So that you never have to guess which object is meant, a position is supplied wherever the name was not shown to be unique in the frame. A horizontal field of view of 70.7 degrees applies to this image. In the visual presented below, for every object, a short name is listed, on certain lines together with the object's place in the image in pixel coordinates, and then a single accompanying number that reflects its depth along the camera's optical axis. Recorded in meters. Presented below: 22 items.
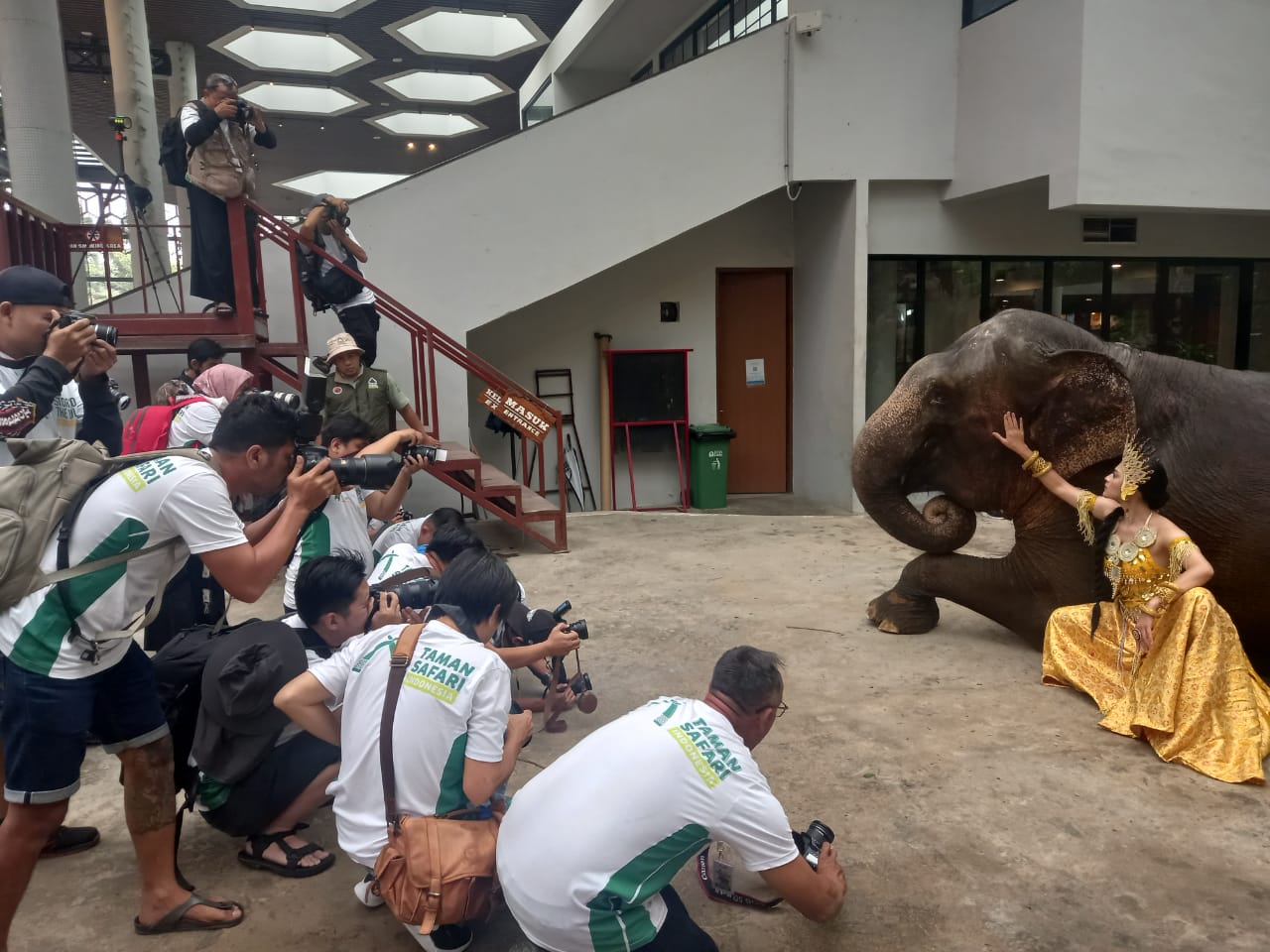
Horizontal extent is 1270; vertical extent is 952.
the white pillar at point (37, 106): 9.33
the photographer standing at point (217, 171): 6.08
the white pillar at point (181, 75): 14.59
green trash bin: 10.40
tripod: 7.38
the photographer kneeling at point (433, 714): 2.36
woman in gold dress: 3.54
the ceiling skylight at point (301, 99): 16.84
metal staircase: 6.38
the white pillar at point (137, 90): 11.41
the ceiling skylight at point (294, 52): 14.87
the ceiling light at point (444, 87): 16.94
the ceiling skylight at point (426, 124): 19.06
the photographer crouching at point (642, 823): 2.02
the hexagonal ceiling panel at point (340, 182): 23.80
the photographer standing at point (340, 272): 6.74
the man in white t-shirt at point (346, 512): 3.62
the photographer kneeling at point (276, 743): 2.72
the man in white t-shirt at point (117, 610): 2.27
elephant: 4.14
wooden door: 11.12
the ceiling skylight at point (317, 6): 13.14
